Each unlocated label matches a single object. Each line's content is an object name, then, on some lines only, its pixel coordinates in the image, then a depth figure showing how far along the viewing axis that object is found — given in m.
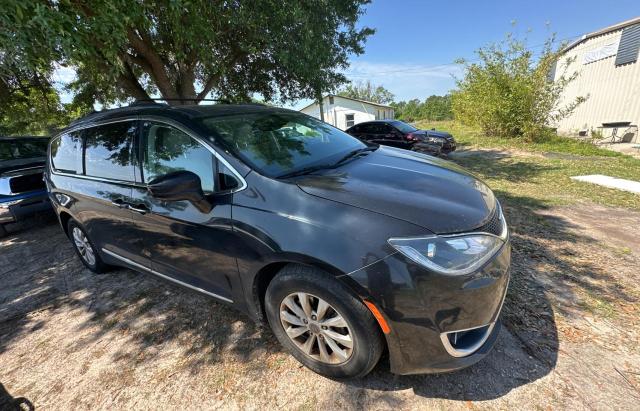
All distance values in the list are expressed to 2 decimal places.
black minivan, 1.59
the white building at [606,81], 11.24
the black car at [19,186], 4.63
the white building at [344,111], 27.92
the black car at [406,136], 10.13
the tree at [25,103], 8.37
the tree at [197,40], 3.35
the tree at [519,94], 12.59
